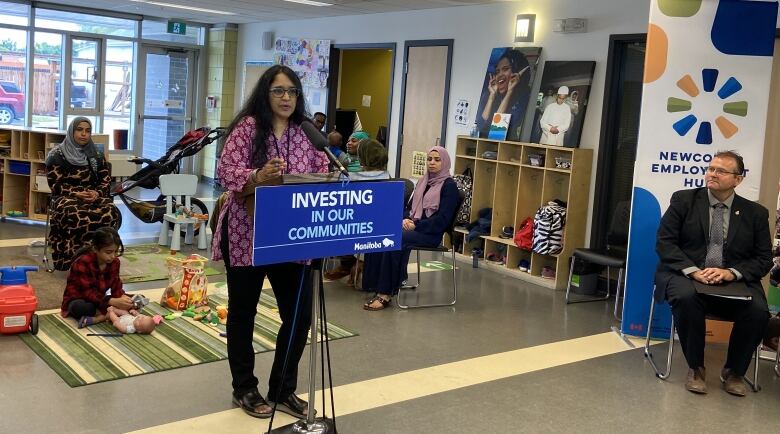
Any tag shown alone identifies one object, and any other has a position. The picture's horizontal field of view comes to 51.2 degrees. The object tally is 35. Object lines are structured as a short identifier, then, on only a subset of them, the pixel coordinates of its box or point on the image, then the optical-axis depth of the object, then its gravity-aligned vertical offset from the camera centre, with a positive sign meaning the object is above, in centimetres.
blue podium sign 276 -31
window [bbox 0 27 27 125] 1141 +47
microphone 296 -4
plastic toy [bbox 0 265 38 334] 455 -108
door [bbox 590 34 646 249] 684 +20
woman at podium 335 -41
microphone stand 314 -97
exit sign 1259 +143
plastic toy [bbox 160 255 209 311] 536 -108
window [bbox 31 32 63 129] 1169 +44
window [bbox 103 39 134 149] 1238 +38
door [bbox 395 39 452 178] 877 +43
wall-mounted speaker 1180 +126
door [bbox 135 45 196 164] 1274 +33
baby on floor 477 -120
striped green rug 416 -128
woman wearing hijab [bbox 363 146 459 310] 586 -64
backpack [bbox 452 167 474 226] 789 -56
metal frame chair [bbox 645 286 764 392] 462 -124
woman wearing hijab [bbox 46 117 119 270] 629 -62
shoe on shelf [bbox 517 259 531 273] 741 -108
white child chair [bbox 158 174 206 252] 735 -77
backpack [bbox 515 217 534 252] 718 -79
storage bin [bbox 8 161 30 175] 814 -59
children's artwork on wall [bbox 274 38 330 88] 1077 +99
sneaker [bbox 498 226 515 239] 757 -81
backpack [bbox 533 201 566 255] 698 -70
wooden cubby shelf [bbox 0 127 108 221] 805 -57
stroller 768 -51
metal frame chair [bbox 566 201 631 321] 608 -67
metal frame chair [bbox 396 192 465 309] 598 -81
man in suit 452 -57
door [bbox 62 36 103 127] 1197 +49
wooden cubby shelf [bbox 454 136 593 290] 697 -39
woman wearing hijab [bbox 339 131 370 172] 663 -15
